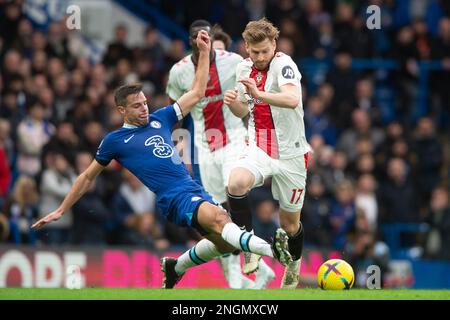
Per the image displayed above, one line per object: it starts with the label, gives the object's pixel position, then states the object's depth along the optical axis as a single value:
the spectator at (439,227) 18.42
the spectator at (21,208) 15.69
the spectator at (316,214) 17.67
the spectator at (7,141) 15.98
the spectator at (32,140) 16.08
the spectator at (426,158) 19.61
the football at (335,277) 11.12
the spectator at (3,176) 15.70
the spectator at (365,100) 20.47
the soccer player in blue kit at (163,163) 10.73
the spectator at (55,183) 15.87
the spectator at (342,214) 18.27
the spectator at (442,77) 21.47
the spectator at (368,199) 18.62
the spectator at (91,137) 16.66
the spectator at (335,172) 18.58
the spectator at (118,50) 18.89
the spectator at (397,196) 19.17
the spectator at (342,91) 20.25
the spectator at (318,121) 19.59
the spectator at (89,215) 16.06
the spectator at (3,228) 15.51
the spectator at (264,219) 16.72
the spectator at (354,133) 19.78
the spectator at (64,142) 16.02
